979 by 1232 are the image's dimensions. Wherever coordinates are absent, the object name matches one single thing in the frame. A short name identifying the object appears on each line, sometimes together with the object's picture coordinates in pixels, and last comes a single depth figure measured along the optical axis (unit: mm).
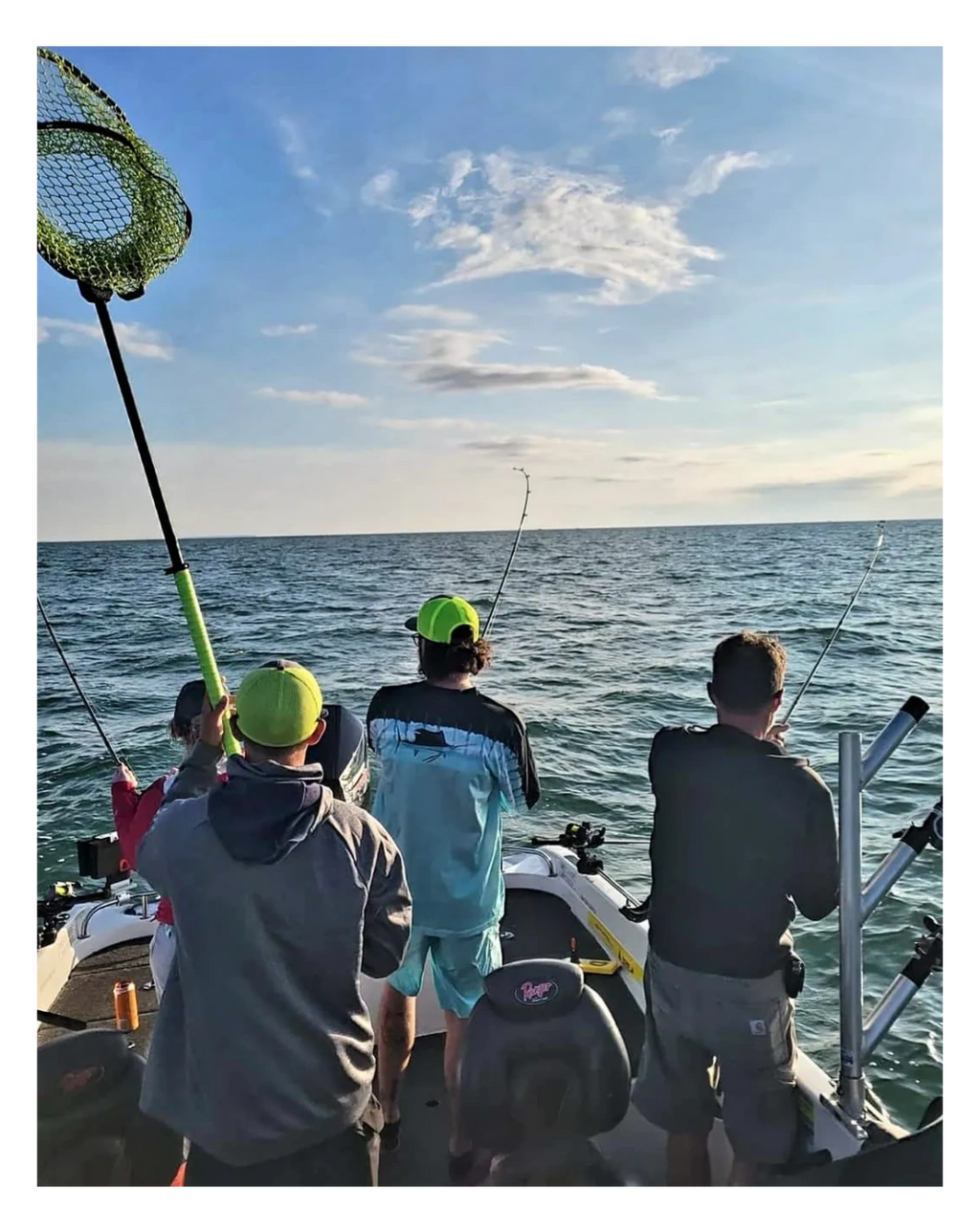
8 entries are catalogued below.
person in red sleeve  2779
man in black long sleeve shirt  2309
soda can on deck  3855
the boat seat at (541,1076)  2080
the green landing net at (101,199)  2426
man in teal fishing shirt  2818
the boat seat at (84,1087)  1899
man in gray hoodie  1815
